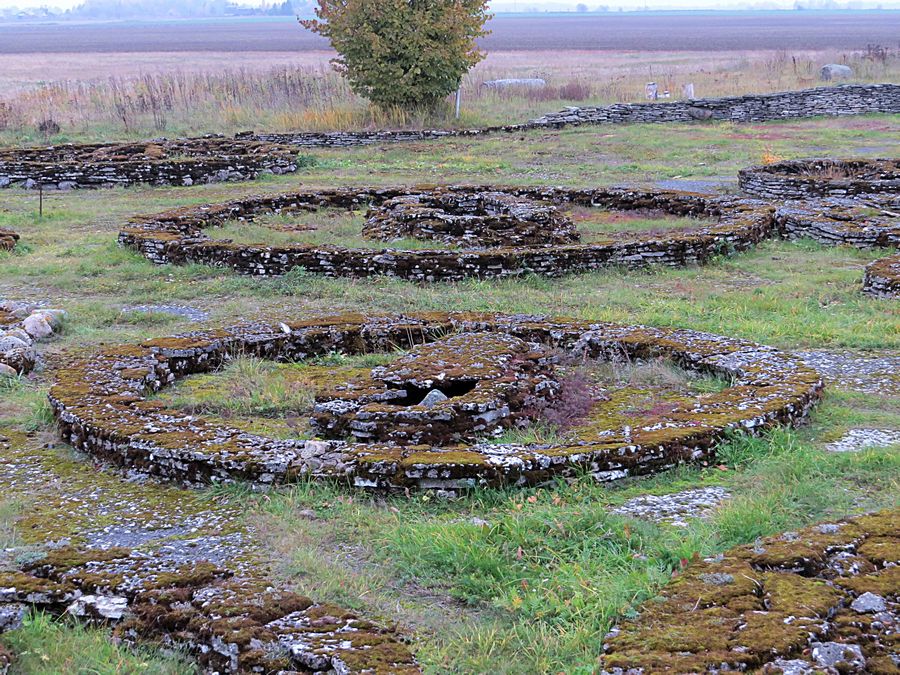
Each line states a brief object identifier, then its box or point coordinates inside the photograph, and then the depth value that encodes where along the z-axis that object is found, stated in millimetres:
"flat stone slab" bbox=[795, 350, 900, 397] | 8141
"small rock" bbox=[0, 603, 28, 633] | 4816
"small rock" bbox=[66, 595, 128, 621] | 4829
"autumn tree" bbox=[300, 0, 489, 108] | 26781
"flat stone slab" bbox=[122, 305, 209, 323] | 10791
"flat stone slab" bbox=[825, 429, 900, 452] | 6734
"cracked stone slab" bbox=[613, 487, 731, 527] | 5730
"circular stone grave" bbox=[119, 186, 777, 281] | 12281
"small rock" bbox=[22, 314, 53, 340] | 9875
